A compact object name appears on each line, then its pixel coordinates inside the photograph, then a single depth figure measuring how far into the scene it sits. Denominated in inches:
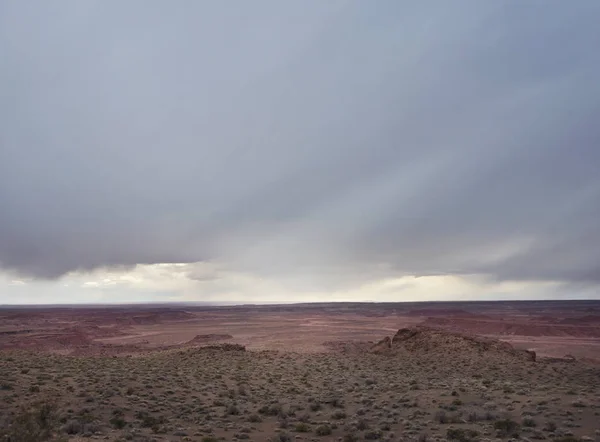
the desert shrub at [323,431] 625.0
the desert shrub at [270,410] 745.6
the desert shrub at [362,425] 640.4
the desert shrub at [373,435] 593.0
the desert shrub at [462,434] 567.5
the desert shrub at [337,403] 804.7
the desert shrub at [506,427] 585.8
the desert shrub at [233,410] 741.6
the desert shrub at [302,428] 637.3
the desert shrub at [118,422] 620.9
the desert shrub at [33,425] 490.6
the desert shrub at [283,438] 573.7
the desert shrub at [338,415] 716.0
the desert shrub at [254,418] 695.4
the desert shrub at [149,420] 636.1
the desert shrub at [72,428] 570.6
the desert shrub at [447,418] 661.9
